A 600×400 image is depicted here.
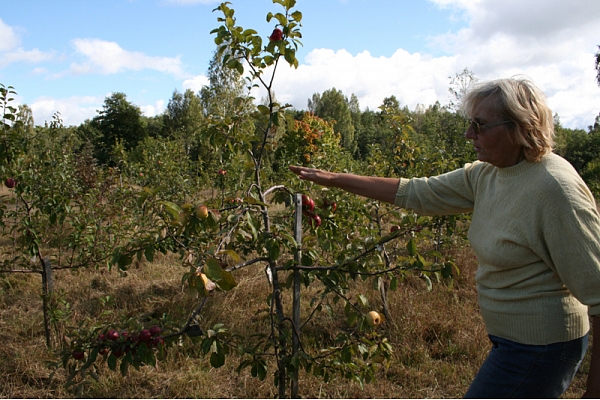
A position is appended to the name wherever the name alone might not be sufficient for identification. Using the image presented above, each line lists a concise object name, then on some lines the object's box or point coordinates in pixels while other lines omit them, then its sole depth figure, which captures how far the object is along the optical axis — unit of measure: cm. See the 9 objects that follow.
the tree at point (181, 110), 2720
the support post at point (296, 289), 163
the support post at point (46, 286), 294
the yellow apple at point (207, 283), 110
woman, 112
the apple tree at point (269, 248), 147
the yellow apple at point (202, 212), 125
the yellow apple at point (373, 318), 151
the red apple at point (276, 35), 162
